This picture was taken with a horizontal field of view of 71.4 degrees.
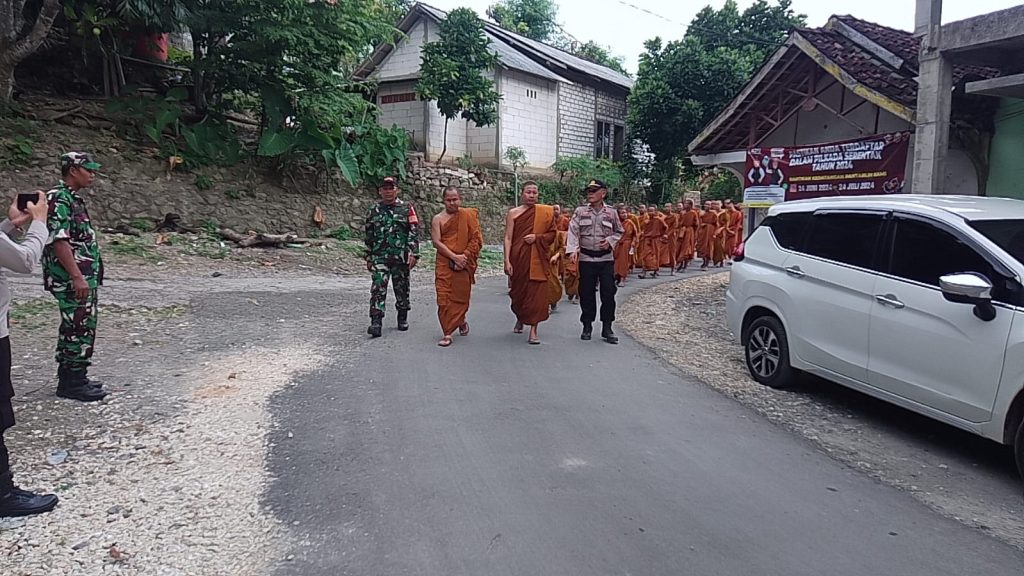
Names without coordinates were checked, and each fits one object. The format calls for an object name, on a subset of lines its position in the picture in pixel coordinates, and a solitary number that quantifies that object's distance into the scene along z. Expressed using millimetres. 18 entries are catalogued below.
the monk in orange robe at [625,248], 13203
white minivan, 4297
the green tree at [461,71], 19375
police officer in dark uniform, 8000
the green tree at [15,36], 13375
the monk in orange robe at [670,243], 16906
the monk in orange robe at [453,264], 7809
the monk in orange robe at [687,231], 17375
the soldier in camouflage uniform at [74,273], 4840
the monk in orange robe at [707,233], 18516
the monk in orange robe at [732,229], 19469
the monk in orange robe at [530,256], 7859
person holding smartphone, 3373
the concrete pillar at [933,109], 8281
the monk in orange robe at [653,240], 16312
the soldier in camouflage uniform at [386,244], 8023
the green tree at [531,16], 41038
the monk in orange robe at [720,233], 18930
